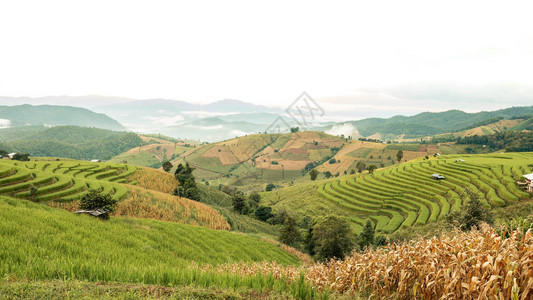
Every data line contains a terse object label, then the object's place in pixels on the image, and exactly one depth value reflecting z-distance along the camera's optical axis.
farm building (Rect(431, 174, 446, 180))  60.25
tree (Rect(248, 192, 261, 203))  84.43
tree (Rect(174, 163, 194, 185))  57.78
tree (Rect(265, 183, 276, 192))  132.25
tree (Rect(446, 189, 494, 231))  24.44
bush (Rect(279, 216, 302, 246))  36.53
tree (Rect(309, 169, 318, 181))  114.94
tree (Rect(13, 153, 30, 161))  63.99
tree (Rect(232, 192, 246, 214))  61.00
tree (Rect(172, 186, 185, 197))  43.97
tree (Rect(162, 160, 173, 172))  65.88
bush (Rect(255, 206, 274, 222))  61.89
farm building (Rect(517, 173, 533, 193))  39.41
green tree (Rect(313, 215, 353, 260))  31.08
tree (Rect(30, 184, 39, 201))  25.64
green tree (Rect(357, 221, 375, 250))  37.56
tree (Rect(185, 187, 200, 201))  49.53
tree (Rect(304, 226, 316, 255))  38.19
